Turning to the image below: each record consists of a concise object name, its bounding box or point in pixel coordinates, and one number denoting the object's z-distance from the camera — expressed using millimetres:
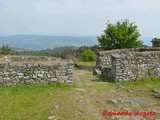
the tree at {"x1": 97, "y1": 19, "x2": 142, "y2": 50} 26609
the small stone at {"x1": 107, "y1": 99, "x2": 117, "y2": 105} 11939
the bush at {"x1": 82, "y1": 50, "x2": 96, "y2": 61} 33062
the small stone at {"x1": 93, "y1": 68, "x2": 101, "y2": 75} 20188
